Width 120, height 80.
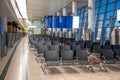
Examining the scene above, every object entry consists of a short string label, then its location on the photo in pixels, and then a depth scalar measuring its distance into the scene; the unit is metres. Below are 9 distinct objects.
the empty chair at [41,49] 4.83
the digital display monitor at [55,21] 9.56
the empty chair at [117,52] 4.10
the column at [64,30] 13.60
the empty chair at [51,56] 3.74
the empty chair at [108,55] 3.94
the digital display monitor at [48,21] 11.75
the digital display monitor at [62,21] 9.02
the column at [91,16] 8.82
